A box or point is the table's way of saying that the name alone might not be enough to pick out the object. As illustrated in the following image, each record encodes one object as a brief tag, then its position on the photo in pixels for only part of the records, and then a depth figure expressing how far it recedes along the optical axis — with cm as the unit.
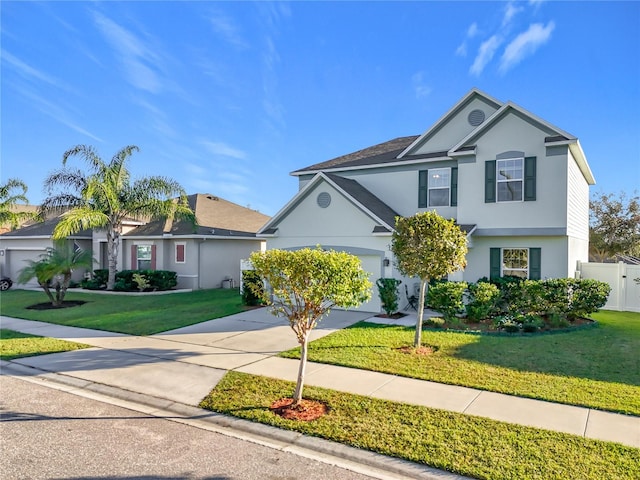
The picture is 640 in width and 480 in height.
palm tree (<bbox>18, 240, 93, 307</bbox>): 1578
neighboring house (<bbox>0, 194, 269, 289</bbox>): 2155
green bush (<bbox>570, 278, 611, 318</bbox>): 1144
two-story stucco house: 1357
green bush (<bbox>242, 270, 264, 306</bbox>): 1476
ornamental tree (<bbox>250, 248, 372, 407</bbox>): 591
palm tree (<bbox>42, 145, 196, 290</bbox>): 1946
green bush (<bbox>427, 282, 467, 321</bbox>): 1133
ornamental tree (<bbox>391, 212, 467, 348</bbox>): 924
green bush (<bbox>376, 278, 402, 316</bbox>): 1304
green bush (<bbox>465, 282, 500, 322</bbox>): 1141
